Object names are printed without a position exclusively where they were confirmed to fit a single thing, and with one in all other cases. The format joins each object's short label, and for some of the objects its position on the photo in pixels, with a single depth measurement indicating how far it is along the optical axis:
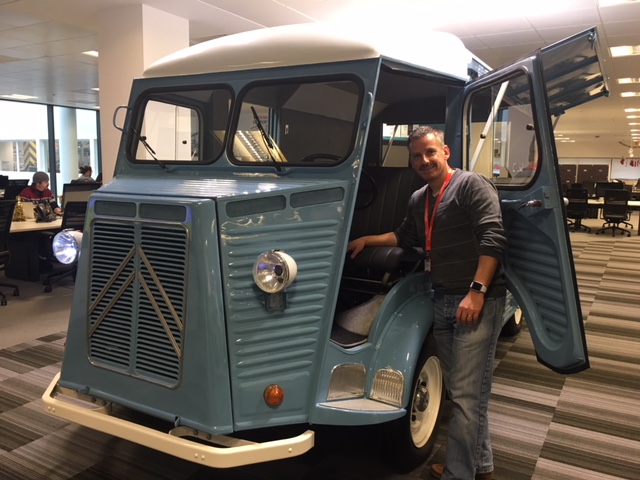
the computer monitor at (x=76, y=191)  7.35
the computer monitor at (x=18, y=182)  12.01
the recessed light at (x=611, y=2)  5.90
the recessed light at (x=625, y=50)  7.93
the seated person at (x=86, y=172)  10.52
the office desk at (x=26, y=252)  7.24
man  2.38
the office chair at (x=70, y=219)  6.70
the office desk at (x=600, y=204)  13.30
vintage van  2.16
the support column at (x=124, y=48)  6.17
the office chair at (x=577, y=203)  13.50
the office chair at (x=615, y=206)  12.91
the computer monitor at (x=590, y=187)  16.90
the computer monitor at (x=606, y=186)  13.70
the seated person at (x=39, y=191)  8.16
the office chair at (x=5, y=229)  6.04
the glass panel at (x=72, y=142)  15.39
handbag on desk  7.50
